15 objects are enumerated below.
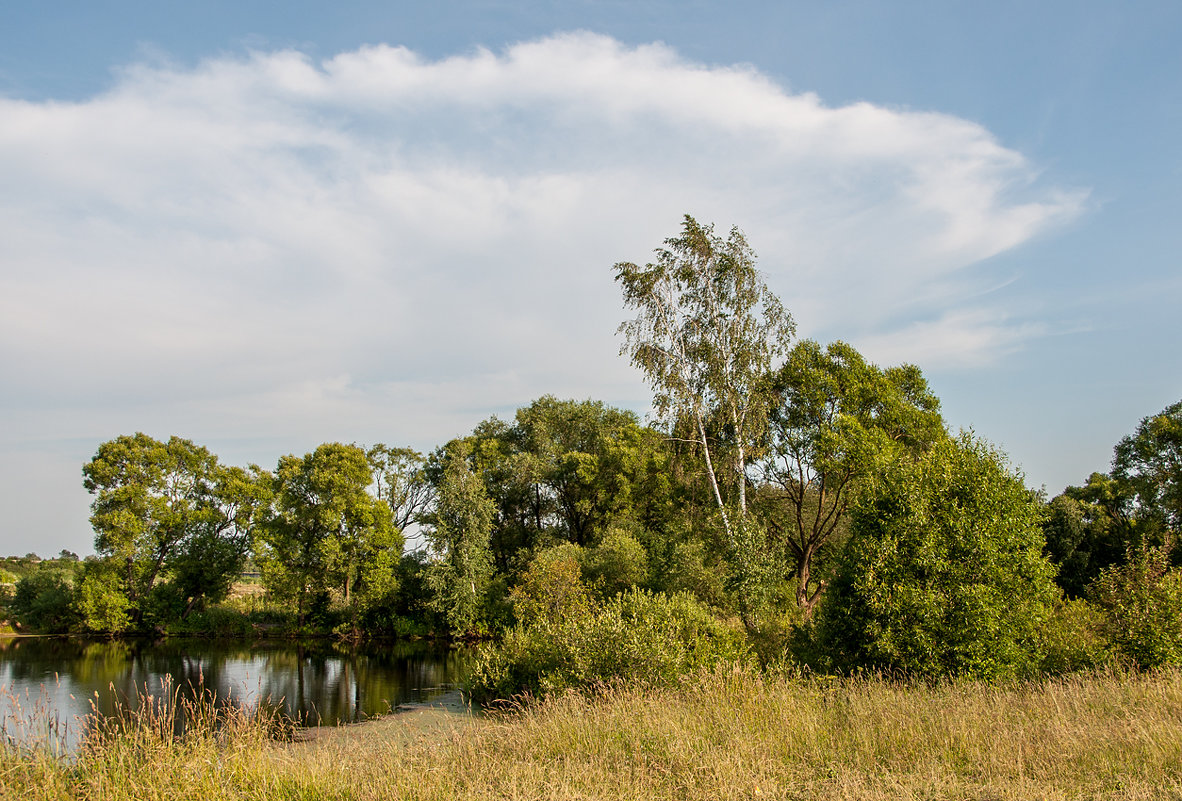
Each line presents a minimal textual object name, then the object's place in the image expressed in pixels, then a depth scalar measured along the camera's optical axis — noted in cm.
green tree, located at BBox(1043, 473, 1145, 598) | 3309
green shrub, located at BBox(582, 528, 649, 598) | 3225
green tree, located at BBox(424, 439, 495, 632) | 3847
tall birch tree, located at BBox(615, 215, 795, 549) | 2525
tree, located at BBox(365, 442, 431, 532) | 4778
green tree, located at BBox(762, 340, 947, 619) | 2791
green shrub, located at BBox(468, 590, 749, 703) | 1398
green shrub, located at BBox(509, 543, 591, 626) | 2949
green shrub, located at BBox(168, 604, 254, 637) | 4259
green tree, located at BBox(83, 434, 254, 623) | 4062
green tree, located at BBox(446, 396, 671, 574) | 4141
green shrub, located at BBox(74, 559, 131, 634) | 4038
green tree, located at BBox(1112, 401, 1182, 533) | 3325
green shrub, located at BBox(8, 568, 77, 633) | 4166
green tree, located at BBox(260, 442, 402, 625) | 4122
